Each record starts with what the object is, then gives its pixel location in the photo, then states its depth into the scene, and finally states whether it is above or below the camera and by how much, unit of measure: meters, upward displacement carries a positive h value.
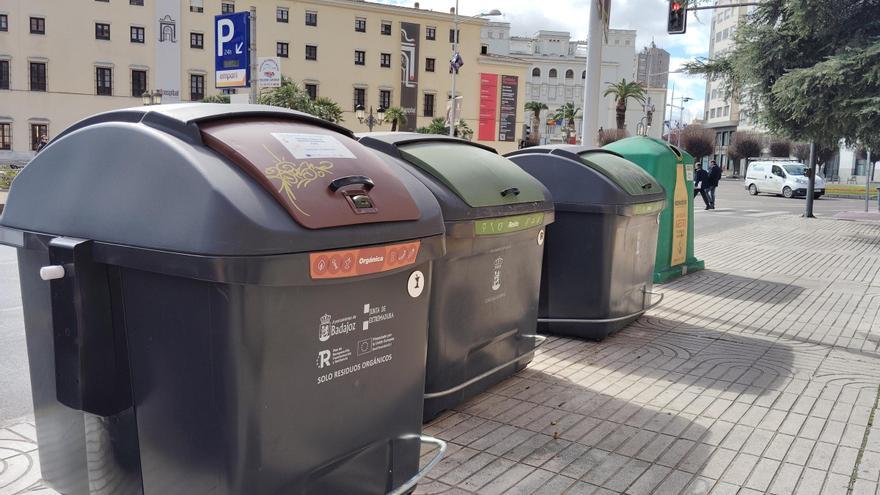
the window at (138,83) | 56.47 +4.52
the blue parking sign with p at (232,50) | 13.52 +1.80
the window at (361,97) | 65.25 +4.64
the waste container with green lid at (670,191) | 8.26 -0.38
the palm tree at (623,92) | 51.46 +5.21
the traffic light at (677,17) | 16.12 +3.19
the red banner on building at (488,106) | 72.19 +4.74
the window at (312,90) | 62.38 +4.89
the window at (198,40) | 58.03 +8.19
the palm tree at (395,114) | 59.50 +2.93
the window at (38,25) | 53.06 +8.19
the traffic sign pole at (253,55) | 13.89 +1.76
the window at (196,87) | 58.03 +4.49
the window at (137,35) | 55.81 +8.14
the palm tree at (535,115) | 86.46 +4.81
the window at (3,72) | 52.44 +4.59
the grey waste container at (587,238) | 5.64 -0.64
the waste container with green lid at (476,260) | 3.85 -0.62
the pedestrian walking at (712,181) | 23.59 -0.64
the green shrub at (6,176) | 23.36 -1.37
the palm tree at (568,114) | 80.32 +4.87
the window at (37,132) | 53.91 +0.38
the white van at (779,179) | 34.28 -0.77
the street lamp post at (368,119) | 41.32 +2.01
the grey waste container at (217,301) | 2.29 -0.54
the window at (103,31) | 55.12 +8.20
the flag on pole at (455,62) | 44.90 +5.63
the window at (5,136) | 52.78 -0.03
